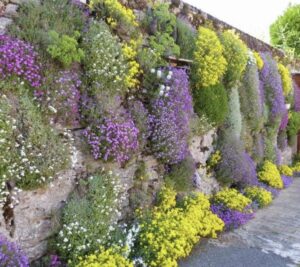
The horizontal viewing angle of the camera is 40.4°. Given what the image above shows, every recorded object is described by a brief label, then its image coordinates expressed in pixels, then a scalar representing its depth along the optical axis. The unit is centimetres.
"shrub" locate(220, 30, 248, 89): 658
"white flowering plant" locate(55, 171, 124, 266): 373
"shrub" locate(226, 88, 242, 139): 699
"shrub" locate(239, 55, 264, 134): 770
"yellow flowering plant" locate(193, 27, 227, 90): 589
